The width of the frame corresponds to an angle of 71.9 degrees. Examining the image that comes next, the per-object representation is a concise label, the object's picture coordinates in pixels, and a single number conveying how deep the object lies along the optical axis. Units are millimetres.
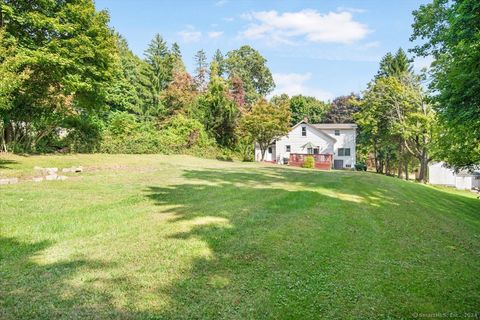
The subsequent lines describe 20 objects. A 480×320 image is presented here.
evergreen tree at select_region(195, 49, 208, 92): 44172
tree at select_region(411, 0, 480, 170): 7242
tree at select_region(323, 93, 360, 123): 61125
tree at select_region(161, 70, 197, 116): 37156
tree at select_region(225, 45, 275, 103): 63534
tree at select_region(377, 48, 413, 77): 47353
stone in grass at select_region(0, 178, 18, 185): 9825
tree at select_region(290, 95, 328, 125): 68438
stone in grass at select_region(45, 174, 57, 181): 11116
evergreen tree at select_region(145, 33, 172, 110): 38875
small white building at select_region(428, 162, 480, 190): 39750
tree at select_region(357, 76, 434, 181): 31188
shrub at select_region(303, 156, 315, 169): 35438
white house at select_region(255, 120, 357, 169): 44406
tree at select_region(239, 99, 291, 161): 34312
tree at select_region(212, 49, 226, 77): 65856
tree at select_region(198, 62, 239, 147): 34812
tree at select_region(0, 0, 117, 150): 15242
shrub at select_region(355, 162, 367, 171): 44147
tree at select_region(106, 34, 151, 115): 34375
